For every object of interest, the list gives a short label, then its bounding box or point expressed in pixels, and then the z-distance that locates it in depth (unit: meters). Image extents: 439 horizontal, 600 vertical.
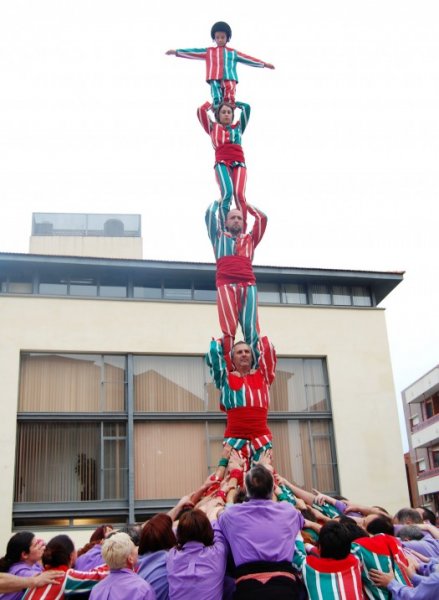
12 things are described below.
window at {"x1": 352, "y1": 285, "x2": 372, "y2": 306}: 21.11
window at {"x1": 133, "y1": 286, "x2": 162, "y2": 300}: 19.42
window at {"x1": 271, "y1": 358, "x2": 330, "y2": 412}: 19.16
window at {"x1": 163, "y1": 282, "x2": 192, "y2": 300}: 19.66
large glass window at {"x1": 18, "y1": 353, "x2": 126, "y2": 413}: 17.81
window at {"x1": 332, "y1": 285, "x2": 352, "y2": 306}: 20.89
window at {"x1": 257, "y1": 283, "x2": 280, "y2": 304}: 20.31
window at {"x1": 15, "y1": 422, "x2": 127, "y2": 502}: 17.14
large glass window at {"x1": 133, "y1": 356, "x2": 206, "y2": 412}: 18.33
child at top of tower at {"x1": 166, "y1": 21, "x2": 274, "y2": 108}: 11.26
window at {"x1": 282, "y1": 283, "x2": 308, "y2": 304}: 20.48
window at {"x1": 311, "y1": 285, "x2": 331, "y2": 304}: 20.69
